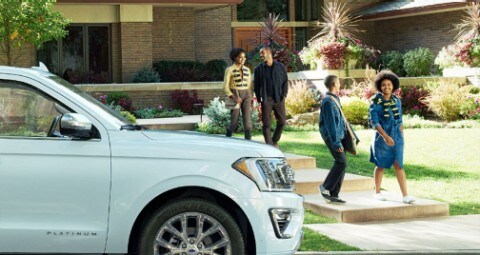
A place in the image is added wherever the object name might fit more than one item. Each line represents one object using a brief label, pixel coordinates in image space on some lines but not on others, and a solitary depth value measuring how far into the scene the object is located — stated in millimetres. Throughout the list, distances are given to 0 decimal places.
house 29344
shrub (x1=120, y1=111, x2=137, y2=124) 20119
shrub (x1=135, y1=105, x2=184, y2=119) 25128
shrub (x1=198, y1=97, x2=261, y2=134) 20864
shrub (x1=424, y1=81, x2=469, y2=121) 24719
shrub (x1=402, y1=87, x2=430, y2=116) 25961
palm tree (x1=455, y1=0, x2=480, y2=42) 28391
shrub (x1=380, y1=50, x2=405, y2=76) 32750
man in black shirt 14555
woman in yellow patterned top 14930
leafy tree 17203
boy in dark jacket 11234
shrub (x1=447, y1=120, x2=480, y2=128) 23216
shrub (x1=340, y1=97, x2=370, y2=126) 23531
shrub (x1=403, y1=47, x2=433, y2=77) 31641
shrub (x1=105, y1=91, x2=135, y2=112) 25530
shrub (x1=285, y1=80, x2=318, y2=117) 24188
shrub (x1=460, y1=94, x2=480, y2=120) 24344
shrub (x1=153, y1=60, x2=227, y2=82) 29312
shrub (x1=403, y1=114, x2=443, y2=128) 23234
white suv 6523
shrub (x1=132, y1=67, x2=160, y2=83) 28344
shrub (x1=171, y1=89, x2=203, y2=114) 26656
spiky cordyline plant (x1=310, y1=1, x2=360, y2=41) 27119
